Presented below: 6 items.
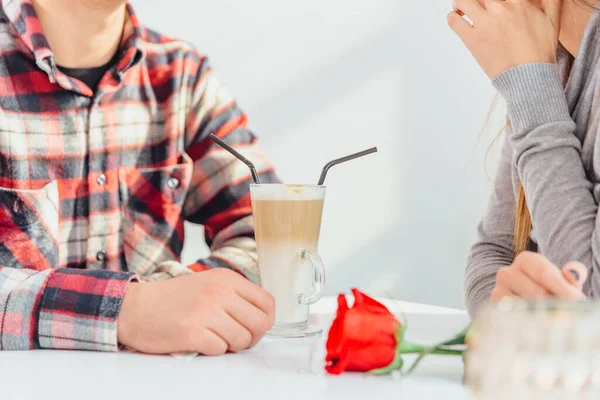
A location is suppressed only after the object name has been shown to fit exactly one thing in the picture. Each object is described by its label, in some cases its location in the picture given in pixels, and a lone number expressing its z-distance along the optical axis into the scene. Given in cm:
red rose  65
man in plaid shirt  120
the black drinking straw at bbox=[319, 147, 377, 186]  88
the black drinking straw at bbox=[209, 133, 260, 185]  89
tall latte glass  86
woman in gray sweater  84
